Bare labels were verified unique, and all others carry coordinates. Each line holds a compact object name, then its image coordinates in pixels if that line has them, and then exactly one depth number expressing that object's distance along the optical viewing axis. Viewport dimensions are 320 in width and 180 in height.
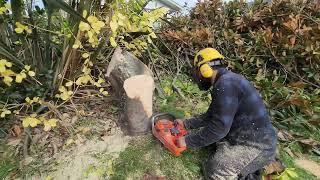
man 1.12
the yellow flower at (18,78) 1.15
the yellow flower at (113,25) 1.06
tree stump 1.35
